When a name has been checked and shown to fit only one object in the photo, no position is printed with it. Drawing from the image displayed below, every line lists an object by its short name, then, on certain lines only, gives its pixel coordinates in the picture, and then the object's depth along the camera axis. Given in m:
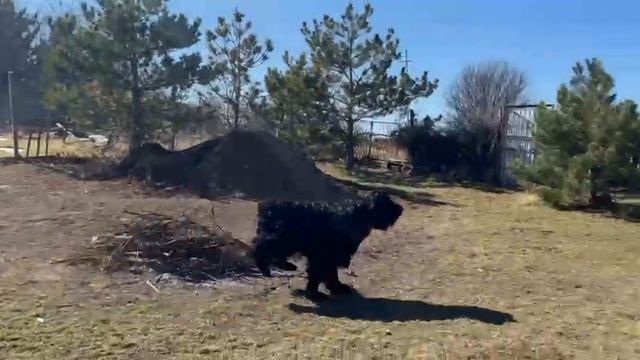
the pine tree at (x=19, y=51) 40.66
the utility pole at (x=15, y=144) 22.51
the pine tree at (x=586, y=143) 15.88
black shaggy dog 7.25
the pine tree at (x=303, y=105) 25.05
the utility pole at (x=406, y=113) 26.15
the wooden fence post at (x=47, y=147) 24.32
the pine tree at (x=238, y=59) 27.67
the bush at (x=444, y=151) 24.84
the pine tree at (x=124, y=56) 20.25
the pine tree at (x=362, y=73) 25.09
